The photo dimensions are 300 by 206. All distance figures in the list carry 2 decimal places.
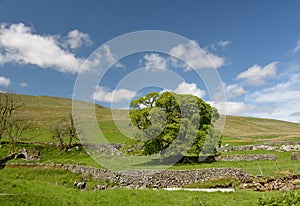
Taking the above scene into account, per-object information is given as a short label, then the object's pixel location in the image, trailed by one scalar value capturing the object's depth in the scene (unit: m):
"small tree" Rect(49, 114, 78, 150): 48.38
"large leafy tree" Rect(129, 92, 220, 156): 32.75
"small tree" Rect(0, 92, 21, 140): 42.01
